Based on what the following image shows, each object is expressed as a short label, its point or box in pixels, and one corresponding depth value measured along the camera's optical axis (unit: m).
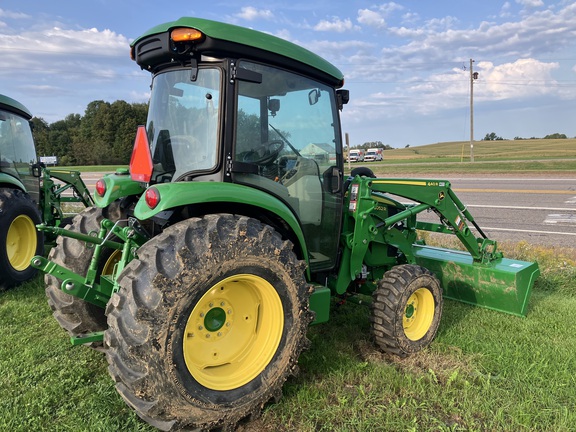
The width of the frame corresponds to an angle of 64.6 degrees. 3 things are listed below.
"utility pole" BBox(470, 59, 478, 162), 34.38
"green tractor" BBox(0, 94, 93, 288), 5.71
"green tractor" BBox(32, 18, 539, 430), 2.45
